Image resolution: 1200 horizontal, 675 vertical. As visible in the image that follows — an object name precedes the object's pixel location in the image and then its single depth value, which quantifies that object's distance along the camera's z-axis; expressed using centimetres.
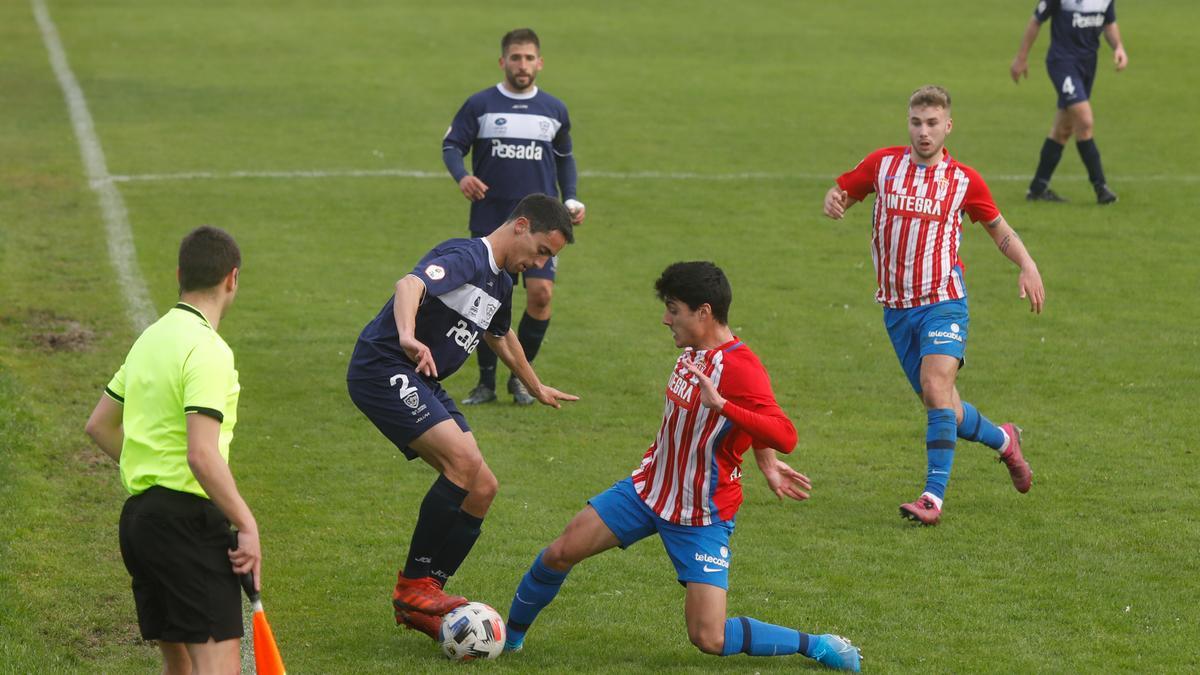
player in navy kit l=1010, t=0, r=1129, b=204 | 3450
